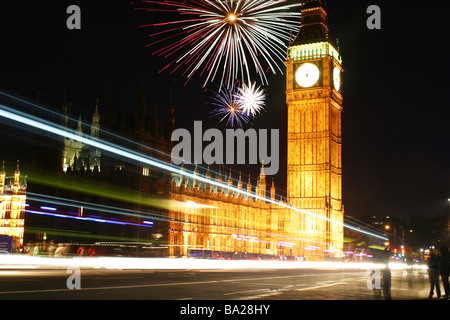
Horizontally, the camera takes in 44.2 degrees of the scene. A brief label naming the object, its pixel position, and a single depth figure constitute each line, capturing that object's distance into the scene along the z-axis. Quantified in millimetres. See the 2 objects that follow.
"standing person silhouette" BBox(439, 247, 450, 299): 18130
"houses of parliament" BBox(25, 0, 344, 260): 63469
